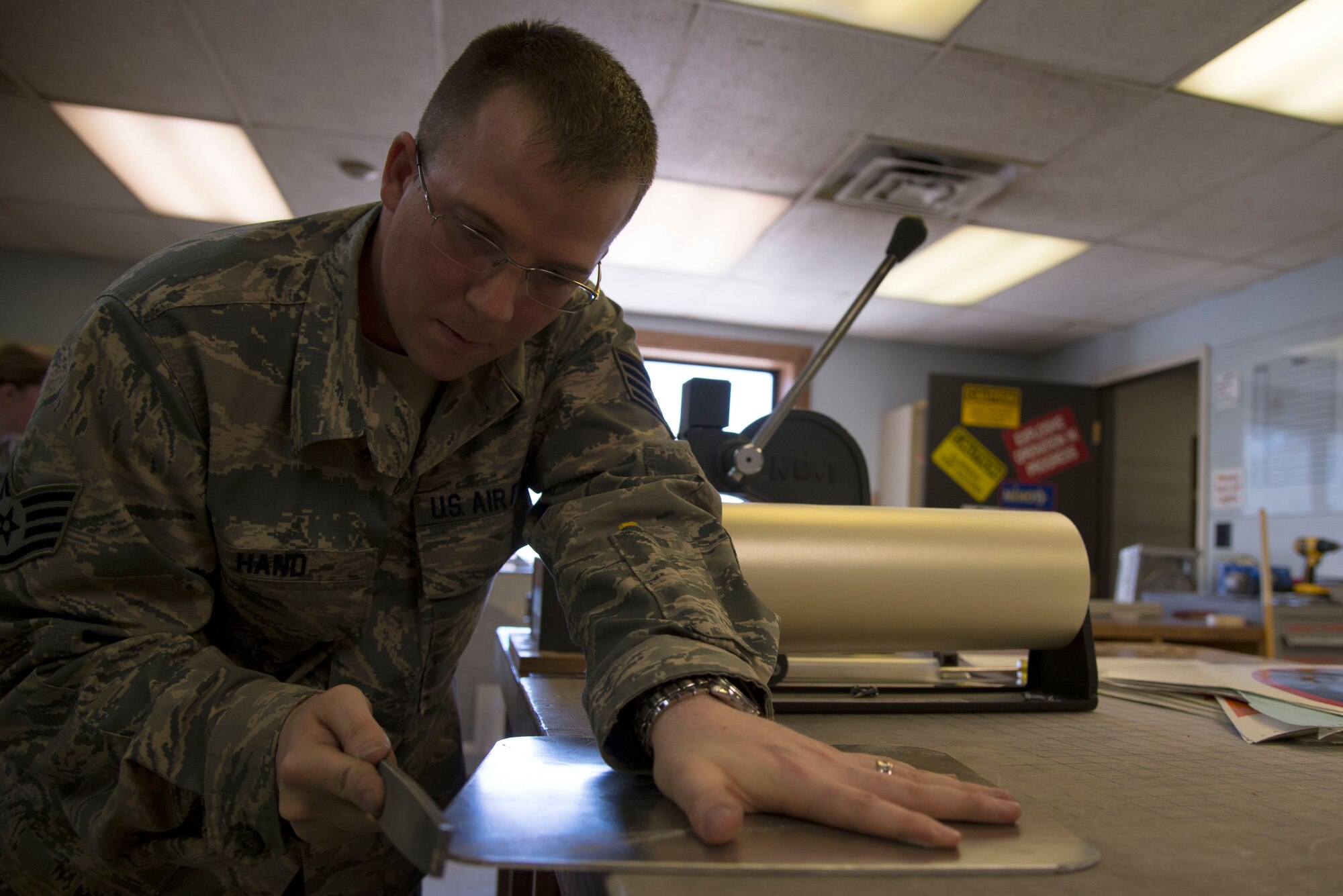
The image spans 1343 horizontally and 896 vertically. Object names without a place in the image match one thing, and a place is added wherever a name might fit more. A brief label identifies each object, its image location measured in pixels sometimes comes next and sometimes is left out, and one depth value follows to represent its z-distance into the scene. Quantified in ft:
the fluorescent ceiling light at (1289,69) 7.22
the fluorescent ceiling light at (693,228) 11.17
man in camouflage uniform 1.77
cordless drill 10.53
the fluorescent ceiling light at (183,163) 9.87
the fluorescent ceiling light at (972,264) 12.06
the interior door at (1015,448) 14.43
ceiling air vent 9.77
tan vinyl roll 2.69
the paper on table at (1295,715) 2.44
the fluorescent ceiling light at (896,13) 7.20
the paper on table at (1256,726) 2.42
